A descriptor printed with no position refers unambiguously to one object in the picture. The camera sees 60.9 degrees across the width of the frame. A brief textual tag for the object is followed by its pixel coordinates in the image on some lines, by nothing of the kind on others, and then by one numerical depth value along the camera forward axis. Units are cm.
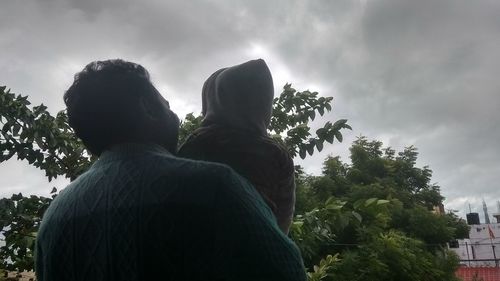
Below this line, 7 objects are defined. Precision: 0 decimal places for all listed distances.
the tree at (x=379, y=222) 309
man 80
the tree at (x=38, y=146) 316
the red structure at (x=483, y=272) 1686
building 2336
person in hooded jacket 107
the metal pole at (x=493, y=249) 2278
